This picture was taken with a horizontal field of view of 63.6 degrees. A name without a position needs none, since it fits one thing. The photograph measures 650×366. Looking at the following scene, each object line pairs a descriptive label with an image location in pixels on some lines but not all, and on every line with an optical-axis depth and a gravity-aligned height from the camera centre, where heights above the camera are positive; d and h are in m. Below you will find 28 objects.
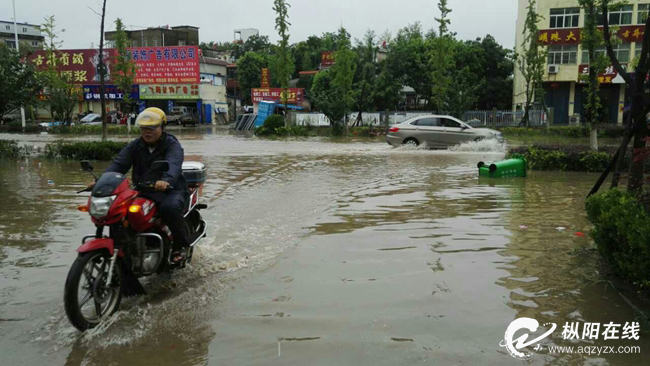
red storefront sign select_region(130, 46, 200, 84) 44.38 +4.51
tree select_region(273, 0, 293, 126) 34.38 +4.32
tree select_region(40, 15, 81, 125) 34.06 +1.68
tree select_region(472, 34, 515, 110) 46.91 +4.06
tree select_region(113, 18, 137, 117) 28.62 +3.04
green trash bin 11.46 -1.08
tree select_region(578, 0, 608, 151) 13.85 +1.79
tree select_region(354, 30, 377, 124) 37.91 +4.04
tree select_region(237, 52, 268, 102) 60.38 +5.33
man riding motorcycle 4.55 -0.43
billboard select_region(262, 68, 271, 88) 47.97 +3.54
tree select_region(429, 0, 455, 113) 32.00 +3.57
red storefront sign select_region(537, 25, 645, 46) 36.12 +5.96
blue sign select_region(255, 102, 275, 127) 37.50 +0.55
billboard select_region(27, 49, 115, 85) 46.28 +4.72
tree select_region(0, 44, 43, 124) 16.39 +1.10
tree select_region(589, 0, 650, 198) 5.55 -0.05
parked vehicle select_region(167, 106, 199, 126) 44.28 +0.10
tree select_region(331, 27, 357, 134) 33.34 +2.99
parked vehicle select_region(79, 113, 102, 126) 41.53 -0.28
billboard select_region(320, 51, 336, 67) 56.50 +6.26
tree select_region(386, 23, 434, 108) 46.34 +4.73
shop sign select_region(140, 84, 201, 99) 46.41 +2.30
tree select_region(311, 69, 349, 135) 32.12 +0.74
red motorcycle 3.74 -1.05
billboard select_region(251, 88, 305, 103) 41.72 +1.89
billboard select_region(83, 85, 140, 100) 47.22 +2.22
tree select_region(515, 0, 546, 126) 31.64 +3.57
